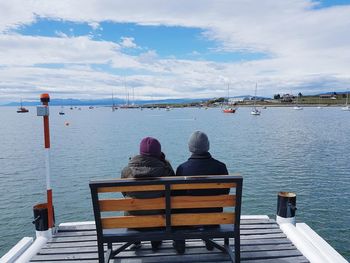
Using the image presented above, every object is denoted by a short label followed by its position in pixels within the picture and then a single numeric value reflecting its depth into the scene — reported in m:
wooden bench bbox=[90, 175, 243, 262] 3.81
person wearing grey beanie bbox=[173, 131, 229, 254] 4.25
